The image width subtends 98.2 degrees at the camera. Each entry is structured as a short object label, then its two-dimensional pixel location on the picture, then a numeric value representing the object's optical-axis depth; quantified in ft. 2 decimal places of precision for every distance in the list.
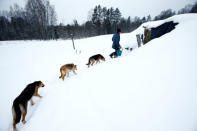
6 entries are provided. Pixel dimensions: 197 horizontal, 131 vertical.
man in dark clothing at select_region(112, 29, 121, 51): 19.36
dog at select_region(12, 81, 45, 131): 8.77
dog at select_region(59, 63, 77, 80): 17.20
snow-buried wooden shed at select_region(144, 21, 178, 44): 21.75
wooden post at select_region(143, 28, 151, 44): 23.82
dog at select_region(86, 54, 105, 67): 22.00
